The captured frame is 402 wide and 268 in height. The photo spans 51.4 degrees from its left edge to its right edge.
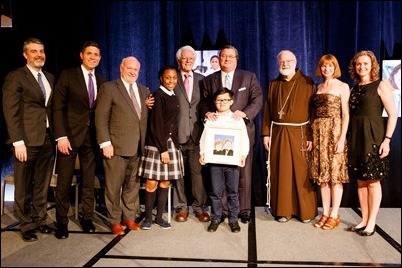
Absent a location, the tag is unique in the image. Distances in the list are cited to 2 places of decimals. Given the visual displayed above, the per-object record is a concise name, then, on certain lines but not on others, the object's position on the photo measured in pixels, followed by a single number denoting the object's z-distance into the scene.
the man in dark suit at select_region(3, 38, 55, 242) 3.52
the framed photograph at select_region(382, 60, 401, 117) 4.89
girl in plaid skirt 3.79
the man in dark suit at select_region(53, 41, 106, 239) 3.67
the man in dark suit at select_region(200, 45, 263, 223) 4.08
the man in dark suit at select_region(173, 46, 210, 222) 4.12
